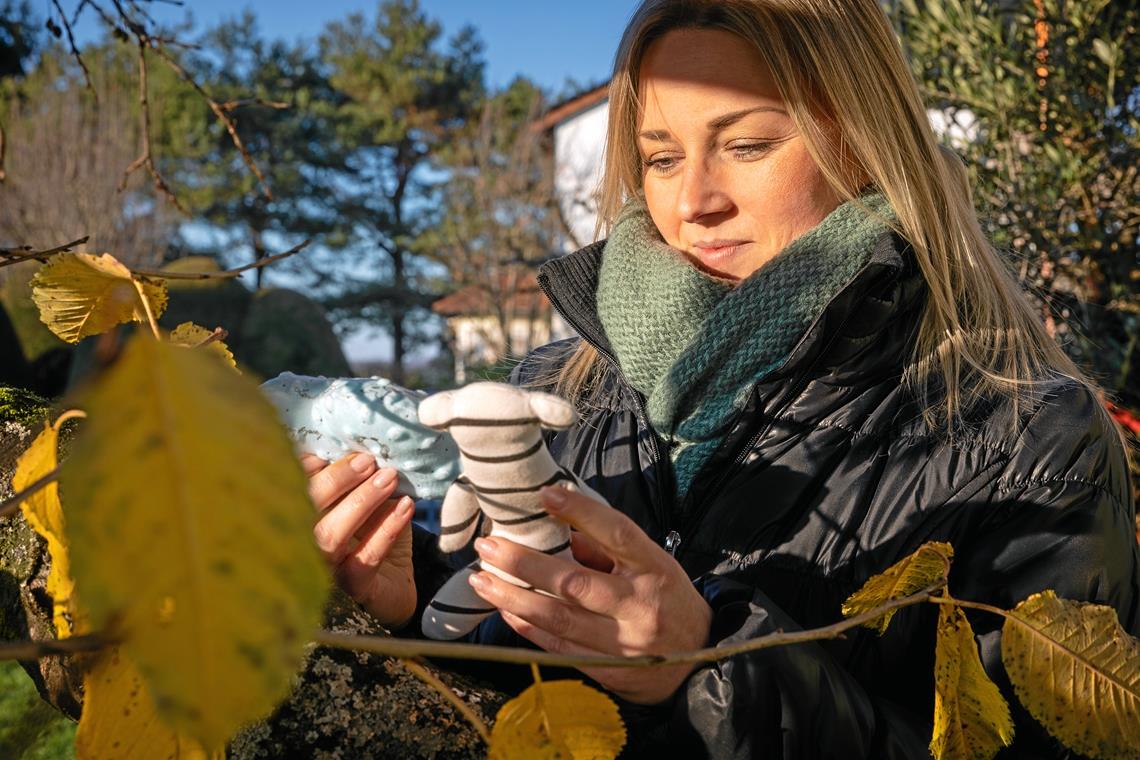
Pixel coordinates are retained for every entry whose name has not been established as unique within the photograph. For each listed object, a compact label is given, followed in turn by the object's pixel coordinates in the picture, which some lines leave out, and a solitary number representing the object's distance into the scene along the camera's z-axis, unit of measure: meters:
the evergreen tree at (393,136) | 22.44
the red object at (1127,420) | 3.90
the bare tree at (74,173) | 15.70
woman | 1.30
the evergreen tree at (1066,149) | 4.22
